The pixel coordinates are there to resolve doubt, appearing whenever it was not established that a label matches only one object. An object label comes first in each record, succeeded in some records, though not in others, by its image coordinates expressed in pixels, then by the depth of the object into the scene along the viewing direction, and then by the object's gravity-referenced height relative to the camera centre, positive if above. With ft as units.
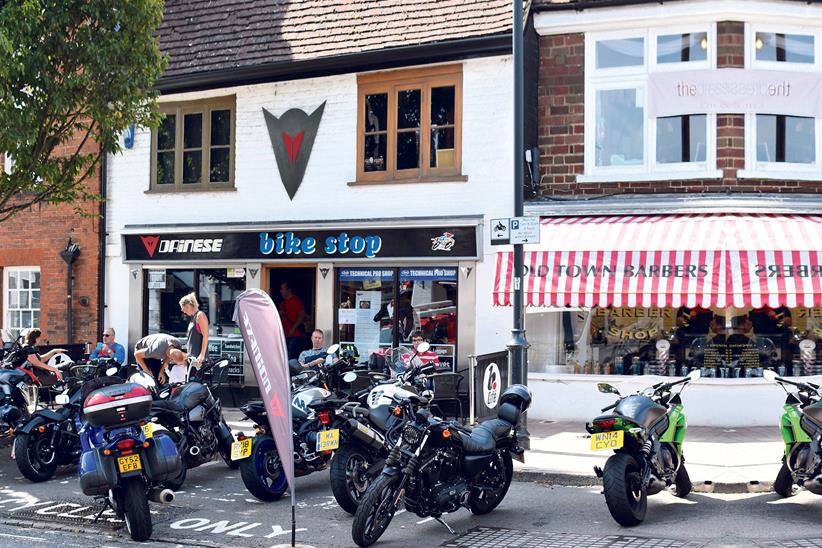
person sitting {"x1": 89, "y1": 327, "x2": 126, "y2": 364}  51.52 -3.36
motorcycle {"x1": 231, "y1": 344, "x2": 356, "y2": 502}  30.63 -4.91
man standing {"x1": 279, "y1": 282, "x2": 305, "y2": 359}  55.72 -1.55
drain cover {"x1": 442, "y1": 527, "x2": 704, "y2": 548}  25.17 -6.53
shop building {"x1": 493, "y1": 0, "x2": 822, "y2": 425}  43.24 +4.20
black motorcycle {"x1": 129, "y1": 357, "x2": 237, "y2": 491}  33.04 -4.54
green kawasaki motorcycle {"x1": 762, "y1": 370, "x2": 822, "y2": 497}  27.25 -4.07
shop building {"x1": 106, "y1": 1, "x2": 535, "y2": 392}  48.14 +5.86
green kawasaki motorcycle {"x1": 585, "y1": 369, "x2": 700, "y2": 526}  26.48 -4.37
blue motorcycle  26.43 -4.60
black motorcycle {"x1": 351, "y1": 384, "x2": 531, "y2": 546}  25.11 -4.89
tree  40.73 +8.71
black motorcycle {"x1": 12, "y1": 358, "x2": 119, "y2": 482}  34.32 -5.40
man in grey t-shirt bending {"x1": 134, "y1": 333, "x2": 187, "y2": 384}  39.22 -2.64
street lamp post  36.45 +1.05
